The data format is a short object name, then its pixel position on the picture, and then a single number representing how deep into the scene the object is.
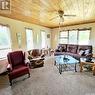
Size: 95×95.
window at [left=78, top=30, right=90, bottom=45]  4.86
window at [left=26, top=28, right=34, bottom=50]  4.21
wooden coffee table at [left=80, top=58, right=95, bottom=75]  2.87
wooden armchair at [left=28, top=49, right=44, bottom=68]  3.40
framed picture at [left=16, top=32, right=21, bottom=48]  3.64
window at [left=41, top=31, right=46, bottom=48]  5.36
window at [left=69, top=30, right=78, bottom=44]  5.24
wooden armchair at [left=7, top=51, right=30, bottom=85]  2.21
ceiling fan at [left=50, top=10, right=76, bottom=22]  2.69
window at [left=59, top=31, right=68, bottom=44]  5.68
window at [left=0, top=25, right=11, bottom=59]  3.03
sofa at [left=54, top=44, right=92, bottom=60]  3.84
